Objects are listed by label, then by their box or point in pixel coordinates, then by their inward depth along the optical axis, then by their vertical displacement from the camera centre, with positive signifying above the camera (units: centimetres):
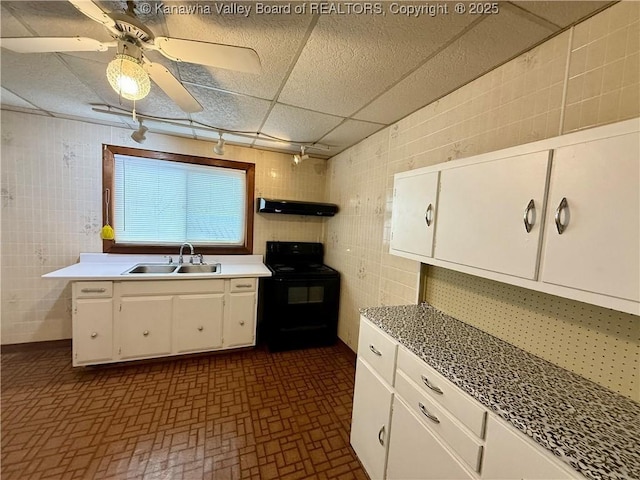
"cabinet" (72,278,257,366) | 219 -96
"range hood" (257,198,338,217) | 295 +19
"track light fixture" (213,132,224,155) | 253 +71
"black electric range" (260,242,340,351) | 275 -94
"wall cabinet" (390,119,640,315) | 73 +8
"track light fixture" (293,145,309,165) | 297 +78
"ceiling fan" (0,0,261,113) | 102 +70
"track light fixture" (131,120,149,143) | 215 +67
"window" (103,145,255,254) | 271 +17
